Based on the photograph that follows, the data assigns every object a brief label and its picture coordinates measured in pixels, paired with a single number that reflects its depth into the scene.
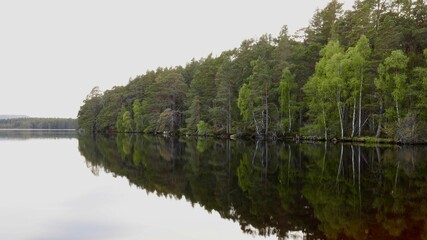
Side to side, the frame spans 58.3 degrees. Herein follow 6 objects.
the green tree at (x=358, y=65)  47.25
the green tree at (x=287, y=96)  57.25
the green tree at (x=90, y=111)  127.25
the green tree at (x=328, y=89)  48.84
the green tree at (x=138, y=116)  100.06
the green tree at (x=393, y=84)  42.88
